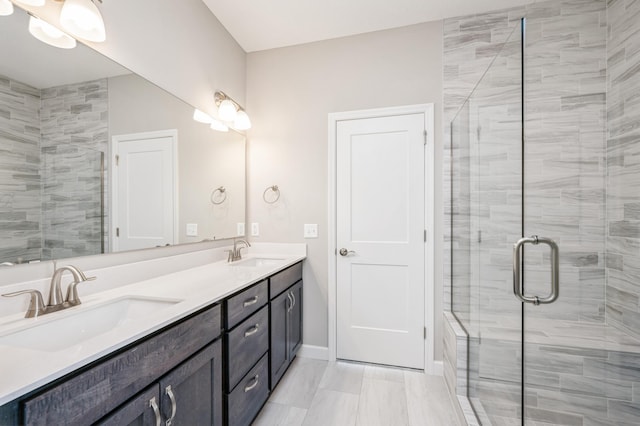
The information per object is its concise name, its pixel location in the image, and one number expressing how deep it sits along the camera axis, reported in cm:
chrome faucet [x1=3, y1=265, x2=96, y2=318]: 97
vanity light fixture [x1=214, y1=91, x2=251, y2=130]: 212
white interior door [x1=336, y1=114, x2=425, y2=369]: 216
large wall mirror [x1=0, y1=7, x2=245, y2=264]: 99
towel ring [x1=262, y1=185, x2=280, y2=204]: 244
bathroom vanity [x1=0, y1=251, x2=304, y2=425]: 63
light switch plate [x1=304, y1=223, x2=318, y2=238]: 236
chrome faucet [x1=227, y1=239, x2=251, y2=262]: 213
